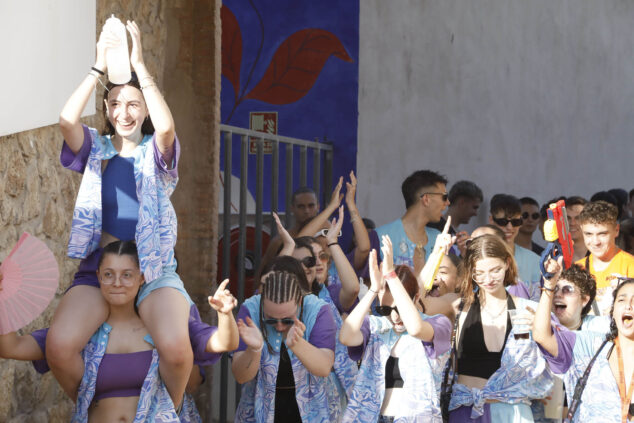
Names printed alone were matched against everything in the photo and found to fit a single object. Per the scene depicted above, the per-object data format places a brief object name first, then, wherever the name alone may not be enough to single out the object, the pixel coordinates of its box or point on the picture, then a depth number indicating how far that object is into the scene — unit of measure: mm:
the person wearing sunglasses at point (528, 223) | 14587
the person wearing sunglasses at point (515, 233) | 11672
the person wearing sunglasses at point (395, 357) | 8094
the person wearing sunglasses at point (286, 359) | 8133
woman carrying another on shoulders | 7020
